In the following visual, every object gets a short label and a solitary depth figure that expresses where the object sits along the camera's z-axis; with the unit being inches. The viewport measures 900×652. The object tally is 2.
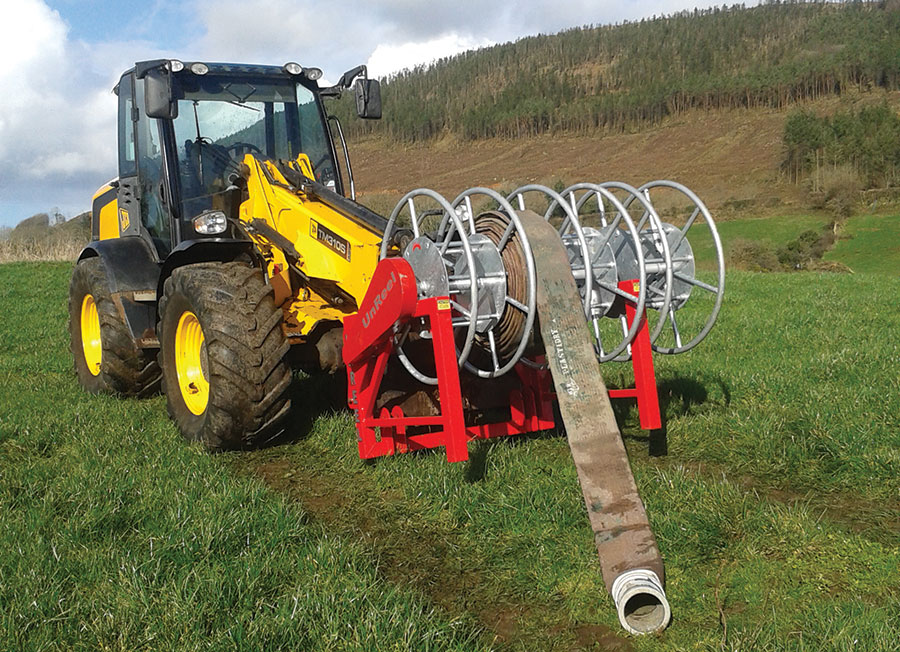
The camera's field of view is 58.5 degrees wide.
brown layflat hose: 116.3
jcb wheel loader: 191.8
